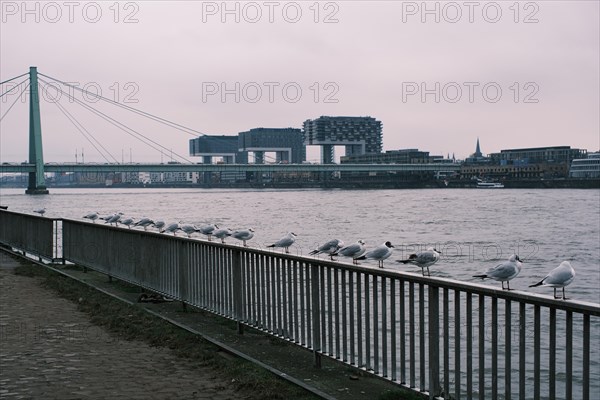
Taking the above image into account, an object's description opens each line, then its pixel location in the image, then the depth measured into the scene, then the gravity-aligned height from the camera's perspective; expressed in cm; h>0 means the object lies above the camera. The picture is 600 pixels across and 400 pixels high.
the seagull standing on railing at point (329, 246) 1903 -190
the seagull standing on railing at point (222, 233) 2758 -225
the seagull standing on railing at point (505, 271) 1097 -146
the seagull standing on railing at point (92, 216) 3964 -231
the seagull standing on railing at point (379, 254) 1530 -167
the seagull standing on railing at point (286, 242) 2002 -186
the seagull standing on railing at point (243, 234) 2393 -201
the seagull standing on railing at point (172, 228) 3024 -223
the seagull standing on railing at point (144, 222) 3547 -239
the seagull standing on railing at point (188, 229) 2845 -215
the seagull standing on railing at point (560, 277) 1023 -144
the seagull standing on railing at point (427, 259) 1399 -162
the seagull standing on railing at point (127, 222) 3288 -218
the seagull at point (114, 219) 3726 -235
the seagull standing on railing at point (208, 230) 2938 -229
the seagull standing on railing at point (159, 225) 3438 -241
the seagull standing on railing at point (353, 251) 1522 -161
